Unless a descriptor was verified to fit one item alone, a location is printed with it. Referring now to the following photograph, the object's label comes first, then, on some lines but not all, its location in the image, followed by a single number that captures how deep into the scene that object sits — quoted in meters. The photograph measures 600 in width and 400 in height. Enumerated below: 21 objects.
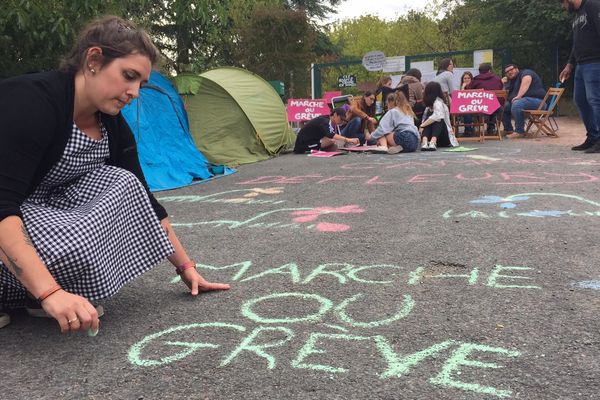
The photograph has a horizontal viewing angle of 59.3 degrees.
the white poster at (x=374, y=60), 14.71
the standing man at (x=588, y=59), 6.36
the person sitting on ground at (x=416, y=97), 9.87
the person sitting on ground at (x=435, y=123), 8.49
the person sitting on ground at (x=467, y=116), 10.36
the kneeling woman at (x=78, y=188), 1.67
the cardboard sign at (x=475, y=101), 9.48
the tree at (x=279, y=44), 17.19
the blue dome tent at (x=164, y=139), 6.33
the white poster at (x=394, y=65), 14.98
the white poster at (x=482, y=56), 13.55
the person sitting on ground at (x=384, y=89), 10.13
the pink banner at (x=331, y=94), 13.82
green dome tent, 7.96
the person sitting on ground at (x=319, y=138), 8.80
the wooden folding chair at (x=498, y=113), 9.63
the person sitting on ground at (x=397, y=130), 8.17
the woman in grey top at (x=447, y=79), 10.20
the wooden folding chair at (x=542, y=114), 9.19
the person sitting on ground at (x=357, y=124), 9.41
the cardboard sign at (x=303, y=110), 11.12
